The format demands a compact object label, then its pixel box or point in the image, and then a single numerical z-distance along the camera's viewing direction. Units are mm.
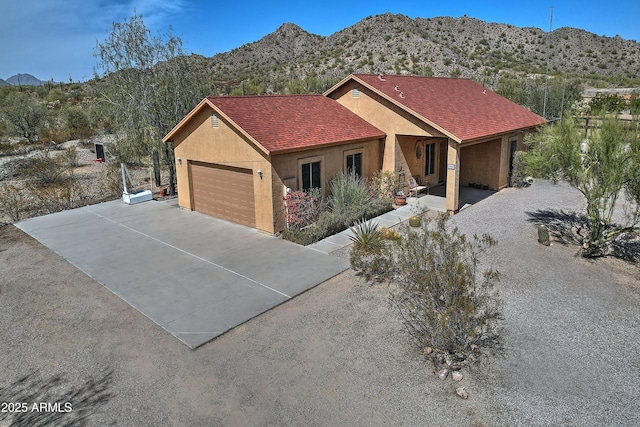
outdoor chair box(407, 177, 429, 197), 18172
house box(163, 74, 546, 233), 14453
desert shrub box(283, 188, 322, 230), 14312
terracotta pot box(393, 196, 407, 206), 17278
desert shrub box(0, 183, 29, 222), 17328
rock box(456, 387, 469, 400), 6555
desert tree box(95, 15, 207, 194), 20797
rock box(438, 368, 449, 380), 7027
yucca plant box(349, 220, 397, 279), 10984
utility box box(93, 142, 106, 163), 27319
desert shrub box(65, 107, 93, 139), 37812
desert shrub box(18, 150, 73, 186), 21406
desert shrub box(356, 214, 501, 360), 6922
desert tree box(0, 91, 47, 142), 34316
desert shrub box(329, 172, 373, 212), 15312
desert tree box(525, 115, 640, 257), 10852
